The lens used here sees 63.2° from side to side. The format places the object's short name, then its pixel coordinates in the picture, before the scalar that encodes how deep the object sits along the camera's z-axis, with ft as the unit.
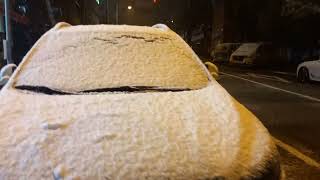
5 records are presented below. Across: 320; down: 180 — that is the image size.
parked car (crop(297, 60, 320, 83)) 29.73
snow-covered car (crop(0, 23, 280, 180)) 4.70
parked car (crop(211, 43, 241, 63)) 60.31
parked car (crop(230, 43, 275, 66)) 50.15
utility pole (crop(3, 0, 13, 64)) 19.38
